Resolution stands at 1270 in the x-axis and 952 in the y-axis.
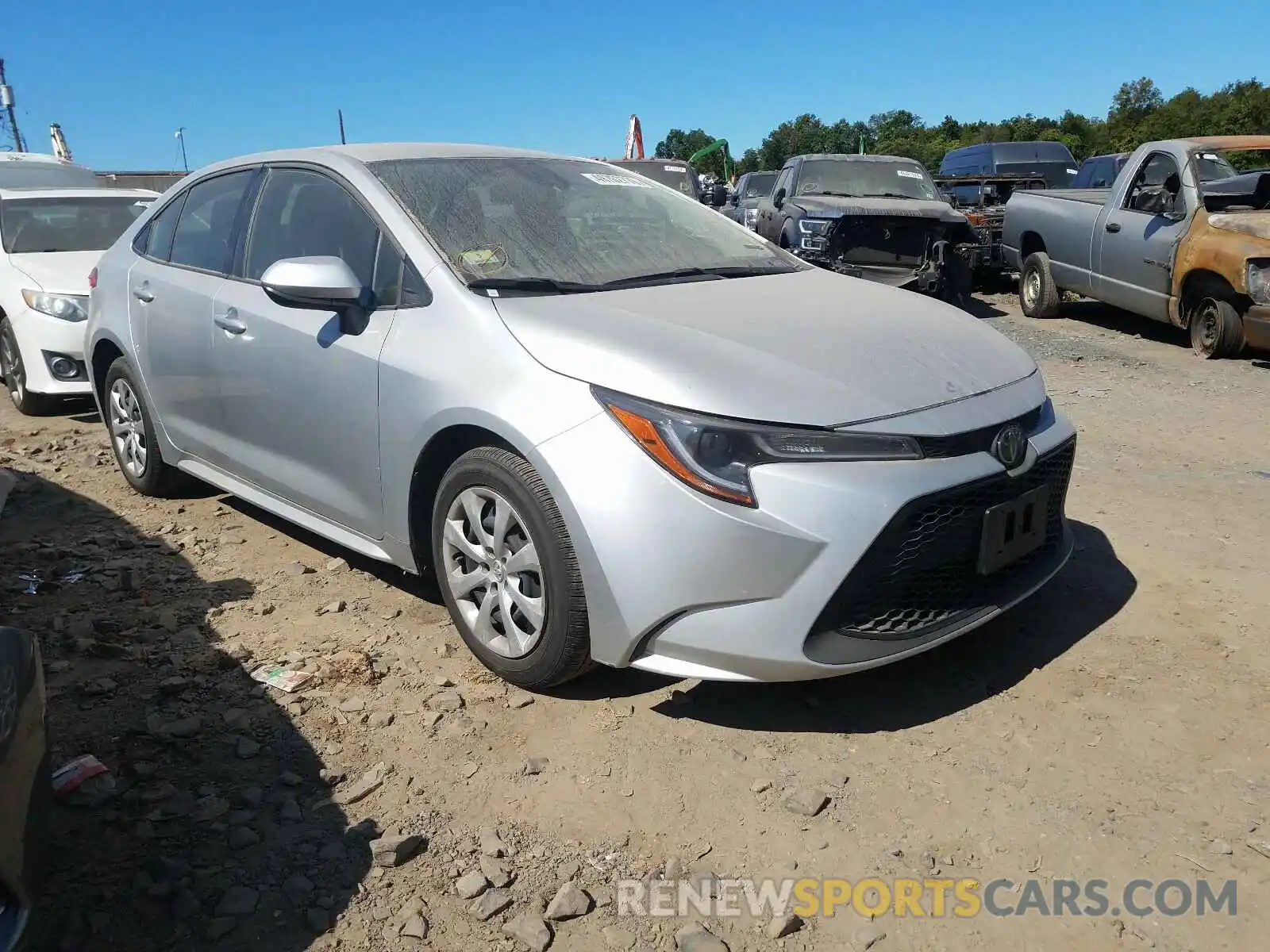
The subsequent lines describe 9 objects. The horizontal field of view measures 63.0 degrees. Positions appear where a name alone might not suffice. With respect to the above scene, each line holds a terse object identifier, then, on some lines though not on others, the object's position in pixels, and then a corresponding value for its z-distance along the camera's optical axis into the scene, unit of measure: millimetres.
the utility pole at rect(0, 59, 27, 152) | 32281
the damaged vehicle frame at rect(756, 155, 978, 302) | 9758
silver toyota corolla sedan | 2662
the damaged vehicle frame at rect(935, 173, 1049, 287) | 11703
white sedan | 7086
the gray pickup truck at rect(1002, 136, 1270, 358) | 7746
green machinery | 29047
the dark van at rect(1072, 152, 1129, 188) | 14523
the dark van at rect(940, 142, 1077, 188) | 16188
